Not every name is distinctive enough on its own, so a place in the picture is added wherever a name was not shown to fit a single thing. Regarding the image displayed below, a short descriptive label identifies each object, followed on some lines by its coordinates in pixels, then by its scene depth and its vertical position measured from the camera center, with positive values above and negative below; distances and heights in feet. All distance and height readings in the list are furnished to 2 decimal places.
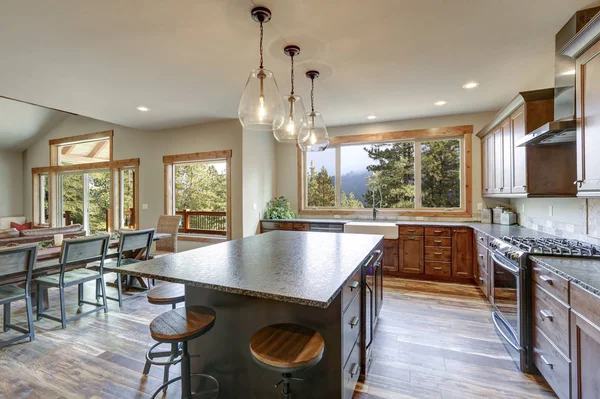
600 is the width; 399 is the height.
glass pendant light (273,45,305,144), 8.09 +2.52
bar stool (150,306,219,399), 4.57 -2.21
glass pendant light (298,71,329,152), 8.73 +2.10
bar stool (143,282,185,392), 5.92 -2.12
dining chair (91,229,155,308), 11.10 -1.96
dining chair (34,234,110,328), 9.32 -2.71
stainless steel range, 6.82 -2.31
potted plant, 17.90 -0.70
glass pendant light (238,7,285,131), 6.47 +2.40
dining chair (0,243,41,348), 7.77 -2.07
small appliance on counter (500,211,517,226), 12.86 -0.99
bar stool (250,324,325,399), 3.84 -2.23
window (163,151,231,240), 17.94 +0.42
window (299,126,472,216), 15.87 +1.53
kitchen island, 4.47 -2.04
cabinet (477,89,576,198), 8.57 +1.31
